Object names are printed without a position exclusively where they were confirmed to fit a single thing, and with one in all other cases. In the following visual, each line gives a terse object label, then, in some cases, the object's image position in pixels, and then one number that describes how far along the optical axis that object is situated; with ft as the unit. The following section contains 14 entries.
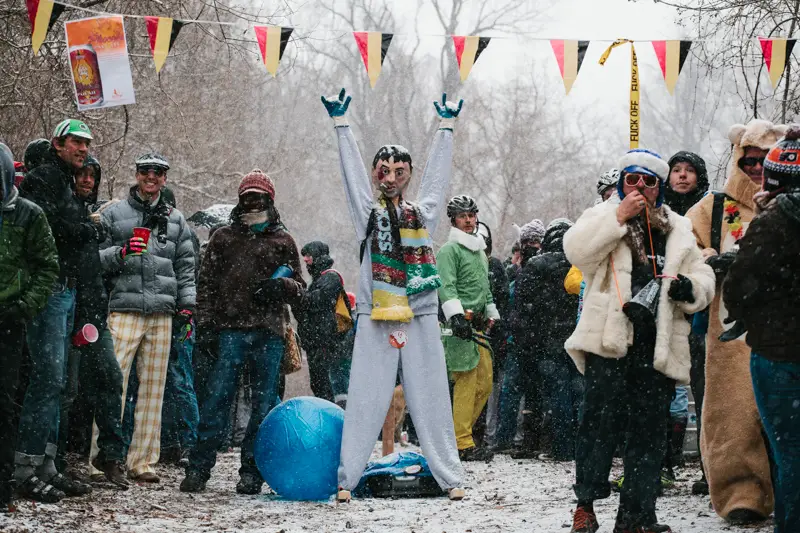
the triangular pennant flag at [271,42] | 65.46
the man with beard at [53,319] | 42.52
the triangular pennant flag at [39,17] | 57.62
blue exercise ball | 47.39
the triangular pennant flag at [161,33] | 63.72
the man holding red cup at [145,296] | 53.01
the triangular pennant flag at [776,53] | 59.62
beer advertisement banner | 62.23
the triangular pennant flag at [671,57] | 65.98
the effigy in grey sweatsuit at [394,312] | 47.09
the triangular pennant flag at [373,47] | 66.80
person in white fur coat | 34.83
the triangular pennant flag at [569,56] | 68.59
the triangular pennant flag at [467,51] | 68.28
